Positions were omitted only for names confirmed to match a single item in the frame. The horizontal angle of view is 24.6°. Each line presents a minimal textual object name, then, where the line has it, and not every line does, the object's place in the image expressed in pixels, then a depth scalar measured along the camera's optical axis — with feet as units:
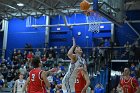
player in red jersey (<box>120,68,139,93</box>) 30.91
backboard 47.04
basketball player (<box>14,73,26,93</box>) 42.36
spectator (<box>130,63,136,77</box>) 64.95
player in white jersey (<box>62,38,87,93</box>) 23.30
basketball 36.78
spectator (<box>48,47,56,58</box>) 84.86
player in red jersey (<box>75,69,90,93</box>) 23.48
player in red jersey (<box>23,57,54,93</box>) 22.70
